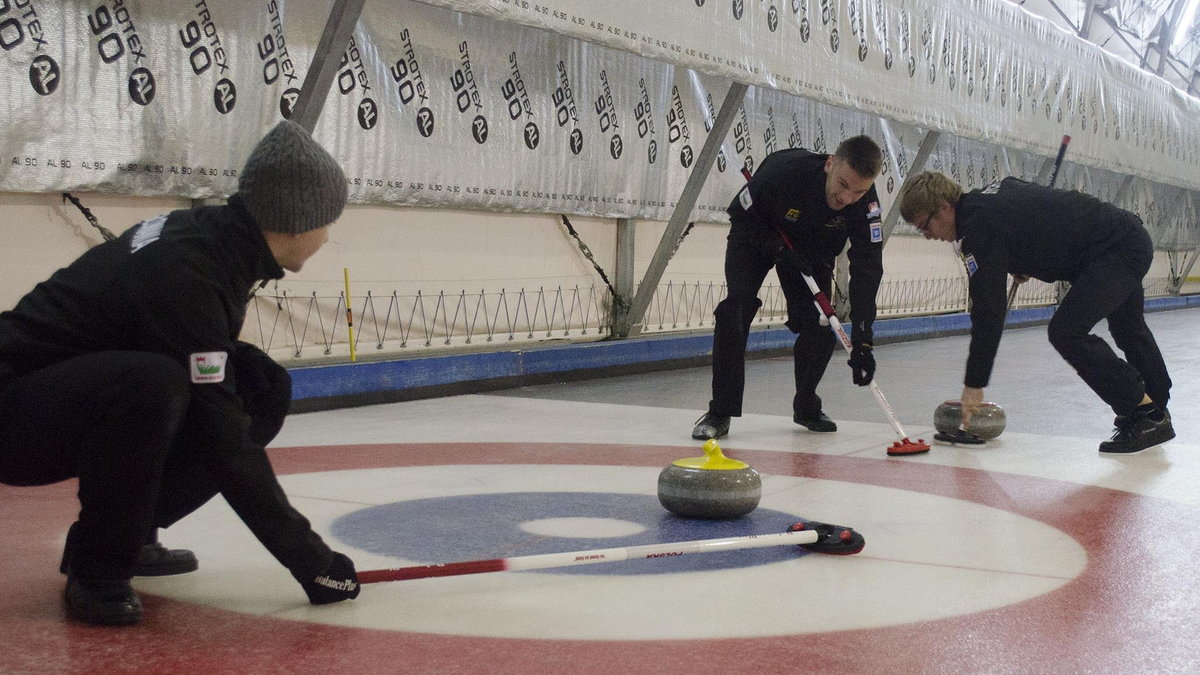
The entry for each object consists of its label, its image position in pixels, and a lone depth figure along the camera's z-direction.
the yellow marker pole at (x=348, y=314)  6.42
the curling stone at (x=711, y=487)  3.22
